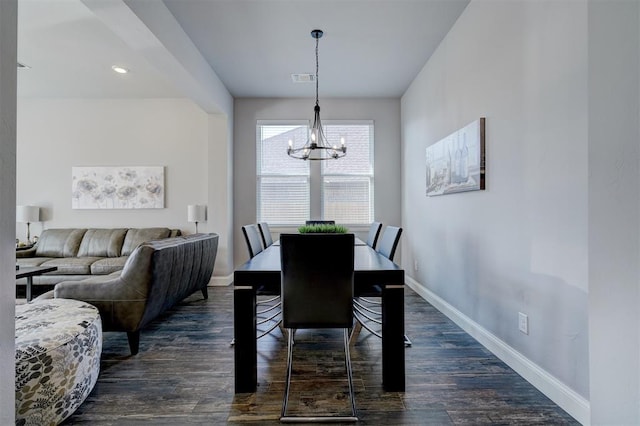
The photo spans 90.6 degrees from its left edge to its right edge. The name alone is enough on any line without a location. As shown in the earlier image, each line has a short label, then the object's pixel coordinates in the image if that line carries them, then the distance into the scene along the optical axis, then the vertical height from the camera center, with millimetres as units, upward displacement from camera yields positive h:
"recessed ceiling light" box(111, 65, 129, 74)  3812 +1780
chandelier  3162 +797
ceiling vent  4133 +1824
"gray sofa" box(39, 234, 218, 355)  2350 -575
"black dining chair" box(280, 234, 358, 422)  1732 -382
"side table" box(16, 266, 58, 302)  2913 -548
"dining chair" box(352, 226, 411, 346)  2377 -976
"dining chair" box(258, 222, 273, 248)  3578 -231
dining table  1896 -629
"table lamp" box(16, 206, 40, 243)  4570 +11
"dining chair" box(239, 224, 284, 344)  2895 -1024
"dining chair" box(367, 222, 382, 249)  3350 -210
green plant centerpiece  2434 -113
